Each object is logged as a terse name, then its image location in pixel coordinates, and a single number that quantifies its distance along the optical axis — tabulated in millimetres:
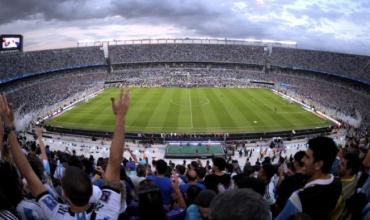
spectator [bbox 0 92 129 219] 3740
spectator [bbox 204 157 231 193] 7554
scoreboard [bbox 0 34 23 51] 69375
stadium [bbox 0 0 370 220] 4449
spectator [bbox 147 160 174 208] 7031
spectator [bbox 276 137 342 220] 4441
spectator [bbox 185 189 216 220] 4500
